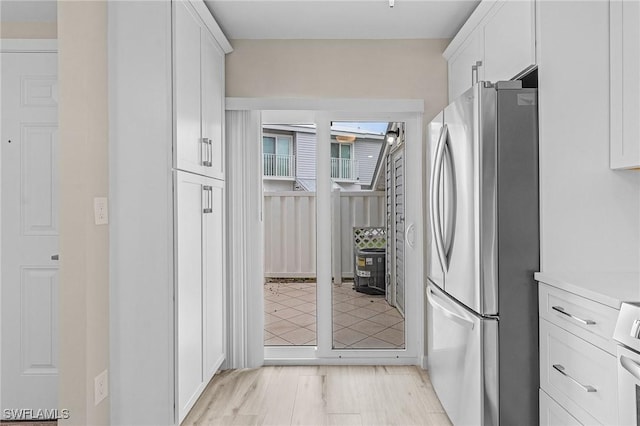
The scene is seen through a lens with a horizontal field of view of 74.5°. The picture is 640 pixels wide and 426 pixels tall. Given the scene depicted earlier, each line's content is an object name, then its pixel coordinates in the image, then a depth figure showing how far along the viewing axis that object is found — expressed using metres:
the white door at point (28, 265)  2.30
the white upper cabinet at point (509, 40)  1.90
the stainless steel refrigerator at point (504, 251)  1.81
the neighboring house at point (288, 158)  5.66
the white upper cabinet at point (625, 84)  1.70
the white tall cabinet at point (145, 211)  2.04
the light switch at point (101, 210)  1.91
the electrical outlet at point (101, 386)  1.92
